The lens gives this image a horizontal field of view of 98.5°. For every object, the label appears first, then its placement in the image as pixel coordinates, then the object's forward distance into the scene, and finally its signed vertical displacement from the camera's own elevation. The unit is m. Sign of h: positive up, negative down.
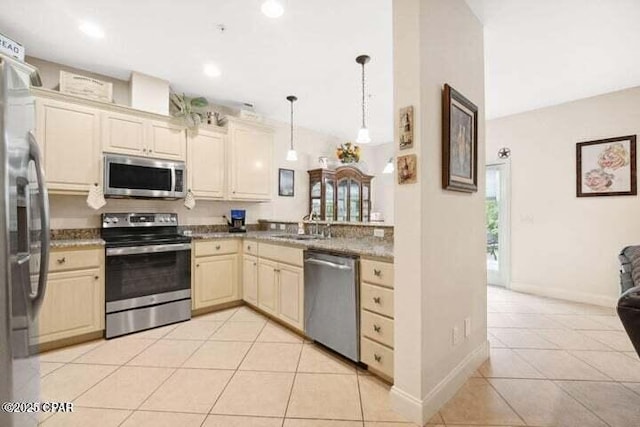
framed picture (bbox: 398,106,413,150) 1.53 +0.49
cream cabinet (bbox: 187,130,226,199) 3.29 +0.64
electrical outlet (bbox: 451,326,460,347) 1.79 -0.79
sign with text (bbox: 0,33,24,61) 2.11 +1.32
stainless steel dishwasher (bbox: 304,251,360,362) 2.01 -0.68
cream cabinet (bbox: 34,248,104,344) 2.28 -0.70
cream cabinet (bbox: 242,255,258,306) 3.14 -0.75
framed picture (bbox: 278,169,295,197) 4.54 +0.55
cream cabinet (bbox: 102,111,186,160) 2.76 +0.84
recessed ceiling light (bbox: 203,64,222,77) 2.85 +1.54
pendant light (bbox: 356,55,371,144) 2.65 +0.89
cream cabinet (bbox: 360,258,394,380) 1.80 -0.69
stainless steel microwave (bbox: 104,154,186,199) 2.72 +0.40
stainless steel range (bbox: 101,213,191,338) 2.57 -0.58
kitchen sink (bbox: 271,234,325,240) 3.06 -0.25
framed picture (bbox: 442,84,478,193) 1.66 +0.48
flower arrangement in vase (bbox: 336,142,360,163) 4.18 +0.94
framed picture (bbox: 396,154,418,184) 1.51 +0.26
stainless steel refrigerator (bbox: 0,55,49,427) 0.99 -0.12
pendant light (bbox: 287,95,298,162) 3.67 +0.83
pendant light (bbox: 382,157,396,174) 4.07 +0.69
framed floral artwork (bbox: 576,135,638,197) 3.25 +0.58
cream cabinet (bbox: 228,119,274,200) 3.59 +0.74
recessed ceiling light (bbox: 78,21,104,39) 2.21 +1.53
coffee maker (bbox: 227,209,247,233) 3.76 -0.09
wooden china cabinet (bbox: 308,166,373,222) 4.77 +0.39
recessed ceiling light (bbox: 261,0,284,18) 1.88 +1.44
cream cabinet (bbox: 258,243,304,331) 2.54 -0.69
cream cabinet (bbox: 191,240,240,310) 3.07 -0.67
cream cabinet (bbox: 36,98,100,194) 2.45 +0.66
